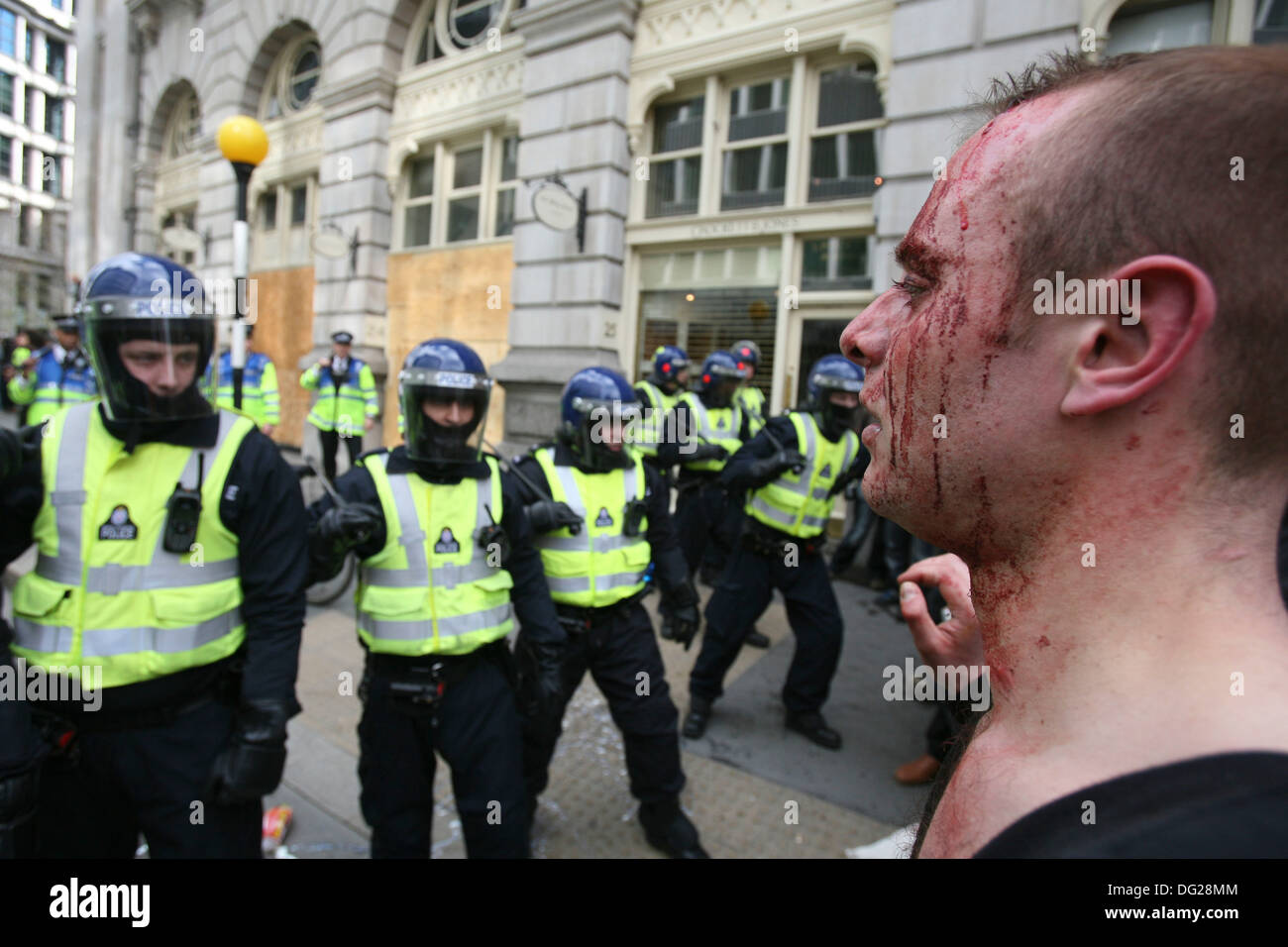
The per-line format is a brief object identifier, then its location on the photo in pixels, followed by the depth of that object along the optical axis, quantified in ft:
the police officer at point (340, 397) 30.86
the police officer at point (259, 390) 28.86
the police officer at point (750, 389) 24.72
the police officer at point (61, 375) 24.86
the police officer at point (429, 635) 8.64
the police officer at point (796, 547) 14.07
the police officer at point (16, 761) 6.13
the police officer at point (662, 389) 23.75
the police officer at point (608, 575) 10.57
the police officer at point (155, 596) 6.88
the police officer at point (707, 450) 22.68
